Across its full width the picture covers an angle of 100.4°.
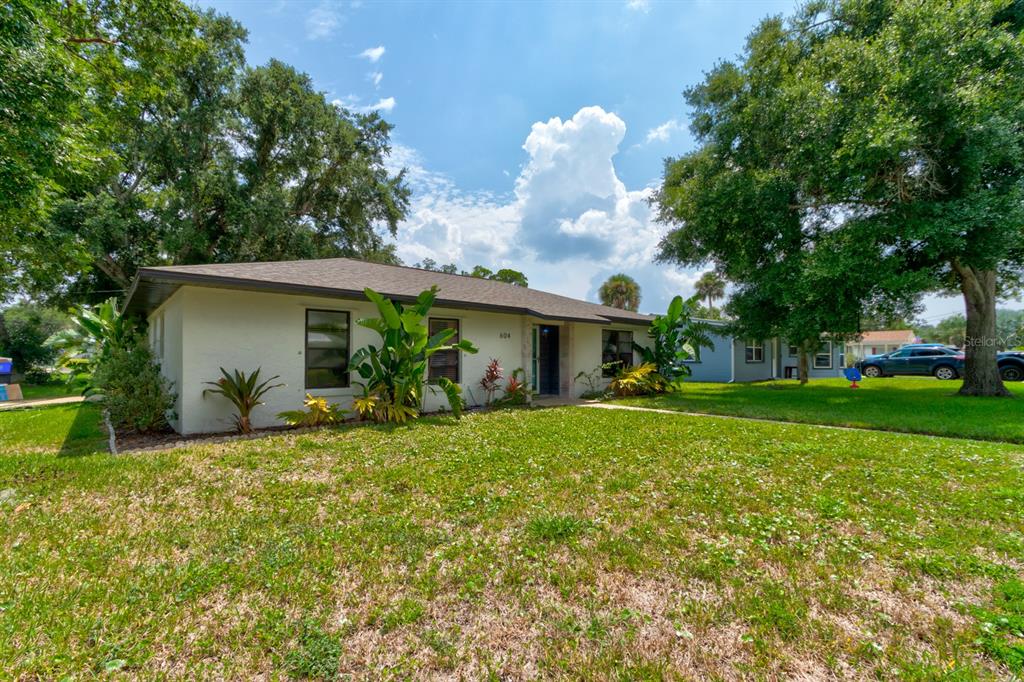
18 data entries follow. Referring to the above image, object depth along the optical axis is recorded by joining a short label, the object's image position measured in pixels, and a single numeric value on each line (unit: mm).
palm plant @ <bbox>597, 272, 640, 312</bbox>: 35250
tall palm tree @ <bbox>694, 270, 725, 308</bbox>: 40062
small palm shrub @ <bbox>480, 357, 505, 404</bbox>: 10984
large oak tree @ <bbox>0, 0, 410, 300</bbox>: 10836
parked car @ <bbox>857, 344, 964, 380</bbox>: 20406
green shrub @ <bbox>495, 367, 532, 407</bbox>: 11227
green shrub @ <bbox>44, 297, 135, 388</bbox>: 10219
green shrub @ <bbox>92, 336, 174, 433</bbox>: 7656
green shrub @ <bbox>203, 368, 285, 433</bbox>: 7323
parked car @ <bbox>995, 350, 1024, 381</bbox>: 18406
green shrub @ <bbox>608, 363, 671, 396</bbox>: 13219
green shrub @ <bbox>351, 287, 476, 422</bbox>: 8117
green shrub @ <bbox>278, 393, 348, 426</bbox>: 7586
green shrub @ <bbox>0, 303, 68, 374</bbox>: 22719
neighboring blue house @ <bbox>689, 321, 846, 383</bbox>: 20859
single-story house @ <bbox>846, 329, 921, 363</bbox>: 45150
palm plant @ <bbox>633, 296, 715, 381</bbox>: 13578
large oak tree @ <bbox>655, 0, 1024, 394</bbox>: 9930
